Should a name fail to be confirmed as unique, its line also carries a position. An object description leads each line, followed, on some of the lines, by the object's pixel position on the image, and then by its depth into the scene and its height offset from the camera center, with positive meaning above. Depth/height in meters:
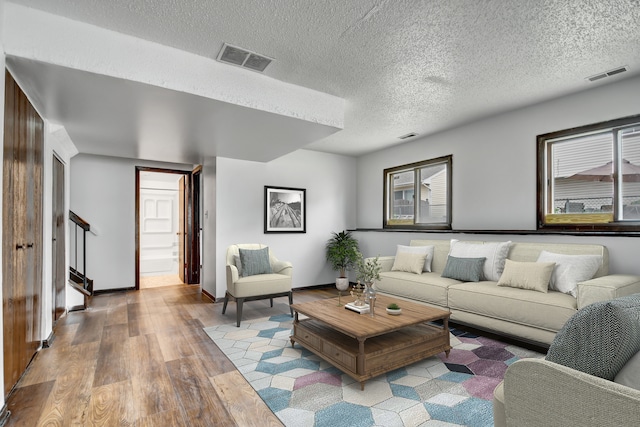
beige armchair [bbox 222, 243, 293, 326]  3.78 -0.84
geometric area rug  1.90 -1.22
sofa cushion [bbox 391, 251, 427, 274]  4.28 -0.66
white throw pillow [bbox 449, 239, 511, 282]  3.60 -0.47
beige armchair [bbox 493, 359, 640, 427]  0.86 -0.55
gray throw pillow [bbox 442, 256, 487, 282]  3.64 -0.64
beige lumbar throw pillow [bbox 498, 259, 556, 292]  3.01 -0.60
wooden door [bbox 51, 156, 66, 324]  3.56 -0.35
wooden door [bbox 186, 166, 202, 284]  6.22 -0.40
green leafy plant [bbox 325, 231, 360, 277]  5.86 -0.70
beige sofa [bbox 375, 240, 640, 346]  2.58 -0.82
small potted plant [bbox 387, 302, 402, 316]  2.71 -0.82
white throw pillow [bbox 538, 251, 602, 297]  2.90 -0.53
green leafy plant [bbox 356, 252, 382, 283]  2.88 -0.54
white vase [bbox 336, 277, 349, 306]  5.84 -1.29
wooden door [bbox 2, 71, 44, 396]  2.05 -0.14
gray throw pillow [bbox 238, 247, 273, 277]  4.16 -0.64
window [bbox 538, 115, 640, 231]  3.12 +0.39
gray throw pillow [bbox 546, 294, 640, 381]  0.97 -0.39
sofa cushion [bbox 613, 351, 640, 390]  0.93 -0.48
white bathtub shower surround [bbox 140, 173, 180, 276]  7.65 -0.30
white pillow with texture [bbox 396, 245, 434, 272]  4.39 -0.53
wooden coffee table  2.28 -1.01
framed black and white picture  5.43 +0.07
